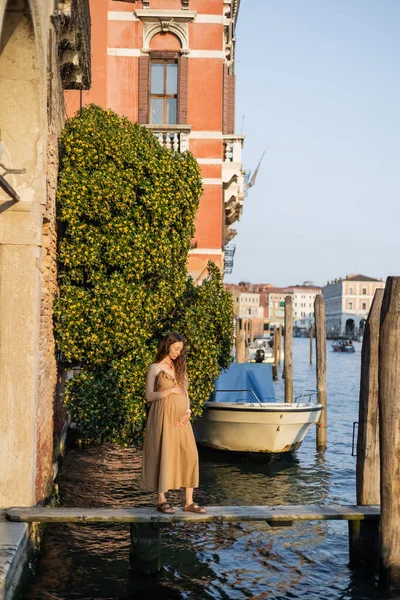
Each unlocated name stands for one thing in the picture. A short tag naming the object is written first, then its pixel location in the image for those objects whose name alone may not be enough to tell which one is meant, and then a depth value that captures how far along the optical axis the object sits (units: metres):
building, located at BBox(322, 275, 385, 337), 129.75
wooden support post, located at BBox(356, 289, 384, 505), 7.11
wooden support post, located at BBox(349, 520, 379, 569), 7.04
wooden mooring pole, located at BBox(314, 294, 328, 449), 15.30
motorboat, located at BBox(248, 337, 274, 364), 34.77
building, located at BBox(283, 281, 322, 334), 160.88
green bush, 8.78
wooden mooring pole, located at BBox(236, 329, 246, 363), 24.16
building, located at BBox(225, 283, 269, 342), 128.25
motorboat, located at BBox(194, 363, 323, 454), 12.81
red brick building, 16.42
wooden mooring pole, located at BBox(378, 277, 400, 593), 6.33
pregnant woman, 6.28
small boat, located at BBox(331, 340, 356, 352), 78.69
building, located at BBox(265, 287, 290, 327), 139.50
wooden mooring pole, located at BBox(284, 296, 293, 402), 18.83
